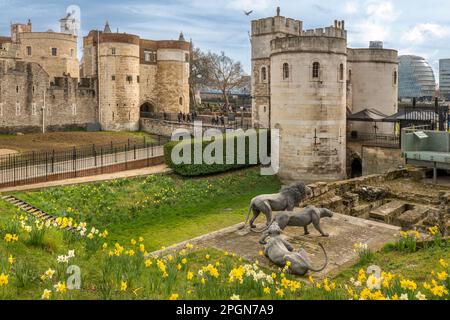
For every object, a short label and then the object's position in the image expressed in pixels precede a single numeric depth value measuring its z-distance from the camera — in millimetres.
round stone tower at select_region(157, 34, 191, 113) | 46719
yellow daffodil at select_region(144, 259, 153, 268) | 6729
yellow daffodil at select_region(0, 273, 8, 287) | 5453
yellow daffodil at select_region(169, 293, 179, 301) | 5172
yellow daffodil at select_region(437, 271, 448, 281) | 5773
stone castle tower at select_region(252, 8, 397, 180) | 23609
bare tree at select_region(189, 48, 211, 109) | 62150
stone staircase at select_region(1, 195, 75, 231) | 16980
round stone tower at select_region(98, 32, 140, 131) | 40875
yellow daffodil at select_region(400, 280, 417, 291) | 5531
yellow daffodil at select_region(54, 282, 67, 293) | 5277
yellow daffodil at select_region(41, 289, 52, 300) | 5143
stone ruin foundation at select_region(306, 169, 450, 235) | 13500
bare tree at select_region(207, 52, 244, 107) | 57181
